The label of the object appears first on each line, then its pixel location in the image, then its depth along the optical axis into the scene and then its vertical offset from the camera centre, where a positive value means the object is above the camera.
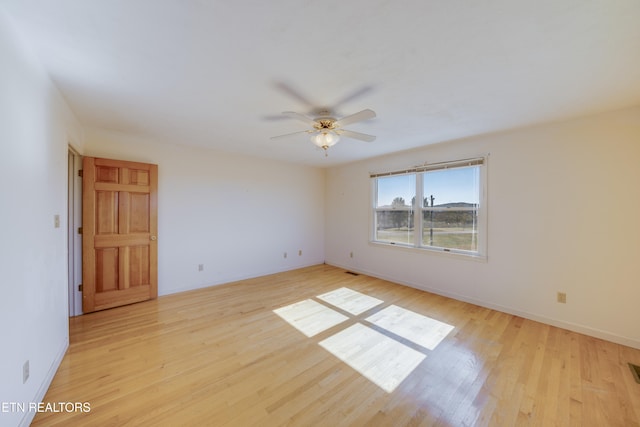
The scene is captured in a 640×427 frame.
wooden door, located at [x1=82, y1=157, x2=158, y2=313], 3.09 -0.28
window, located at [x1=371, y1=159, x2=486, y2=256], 3.52 +0.11
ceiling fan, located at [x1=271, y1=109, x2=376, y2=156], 2.46 +0.88
